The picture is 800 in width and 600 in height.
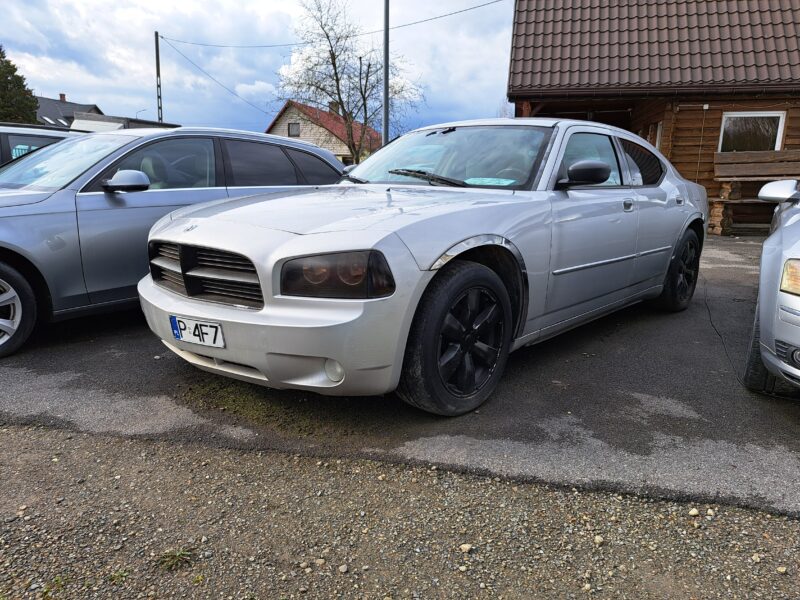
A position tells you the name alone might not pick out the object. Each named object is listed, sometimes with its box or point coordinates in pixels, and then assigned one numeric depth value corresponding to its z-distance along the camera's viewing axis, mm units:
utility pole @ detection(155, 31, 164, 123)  27766
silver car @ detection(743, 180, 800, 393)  2588
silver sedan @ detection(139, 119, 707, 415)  2316
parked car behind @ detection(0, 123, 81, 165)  5832
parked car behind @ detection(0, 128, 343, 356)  3602
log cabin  10945
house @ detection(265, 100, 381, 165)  34719
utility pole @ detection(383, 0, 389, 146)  14992
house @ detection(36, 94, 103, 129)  56706
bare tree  31219
